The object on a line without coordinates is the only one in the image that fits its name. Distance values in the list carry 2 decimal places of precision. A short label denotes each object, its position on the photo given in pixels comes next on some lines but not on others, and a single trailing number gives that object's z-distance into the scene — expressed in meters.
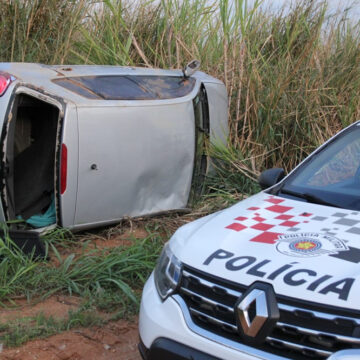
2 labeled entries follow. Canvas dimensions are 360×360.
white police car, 2.10
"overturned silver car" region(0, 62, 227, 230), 4.47
